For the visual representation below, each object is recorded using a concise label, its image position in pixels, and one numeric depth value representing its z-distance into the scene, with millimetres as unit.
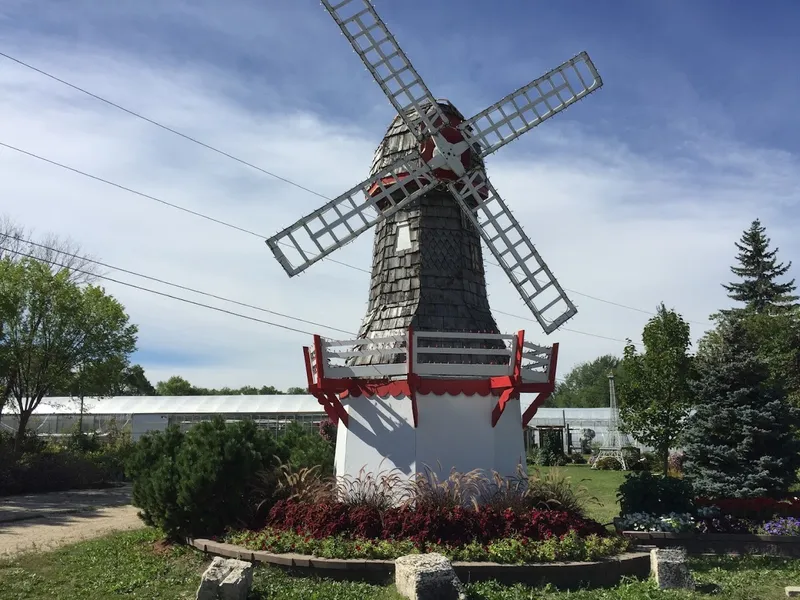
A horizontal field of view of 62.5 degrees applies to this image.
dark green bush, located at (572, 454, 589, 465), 37000
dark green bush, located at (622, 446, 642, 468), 32294
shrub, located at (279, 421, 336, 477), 12367
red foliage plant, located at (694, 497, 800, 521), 12562
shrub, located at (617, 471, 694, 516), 12203
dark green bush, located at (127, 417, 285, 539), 10555
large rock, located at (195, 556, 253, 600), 7609
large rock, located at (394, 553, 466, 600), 7375
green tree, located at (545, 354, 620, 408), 90500
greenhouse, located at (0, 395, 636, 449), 38438
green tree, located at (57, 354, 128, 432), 27750
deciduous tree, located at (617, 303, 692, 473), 20641
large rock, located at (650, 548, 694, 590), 8492
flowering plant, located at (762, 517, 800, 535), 11742
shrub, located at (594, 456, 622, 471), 32156
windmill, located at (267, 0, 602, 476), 11086
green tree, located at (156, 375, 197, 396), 91181
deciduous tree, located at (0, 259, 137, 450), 25344
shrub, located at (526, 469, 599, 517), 10688
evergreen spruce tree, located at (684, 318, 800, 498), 14734
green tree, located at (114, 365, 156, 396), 77250
